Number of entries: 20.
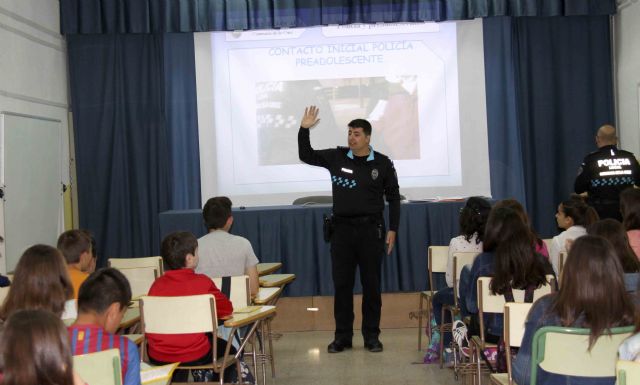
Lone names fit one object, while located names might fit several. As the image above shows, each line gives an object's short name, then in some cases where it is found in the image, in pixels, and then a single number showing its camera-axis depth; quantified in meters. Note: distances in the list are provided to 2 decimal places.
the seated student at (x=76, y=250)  4.18
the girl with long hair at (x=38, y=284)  3.00
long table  6.83
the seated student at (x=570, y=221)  5.32
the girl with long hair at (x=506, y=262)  3.80
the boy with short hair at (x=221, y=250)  4.86
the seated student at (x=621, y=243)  3.57
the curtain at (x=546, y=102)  8.56
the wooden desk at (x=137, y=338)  3.59
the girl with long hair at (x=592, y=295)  2.68
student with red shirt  3.84
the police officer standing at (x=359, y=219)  5.82
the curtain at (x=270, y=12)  8.38
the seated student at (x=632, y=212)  4.59
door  7.22
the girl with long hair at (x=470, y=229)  5.08
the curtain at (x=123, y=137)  8.70
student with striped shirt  2.71
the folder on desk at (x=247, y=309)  4.03
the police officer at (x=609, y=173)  6.86
